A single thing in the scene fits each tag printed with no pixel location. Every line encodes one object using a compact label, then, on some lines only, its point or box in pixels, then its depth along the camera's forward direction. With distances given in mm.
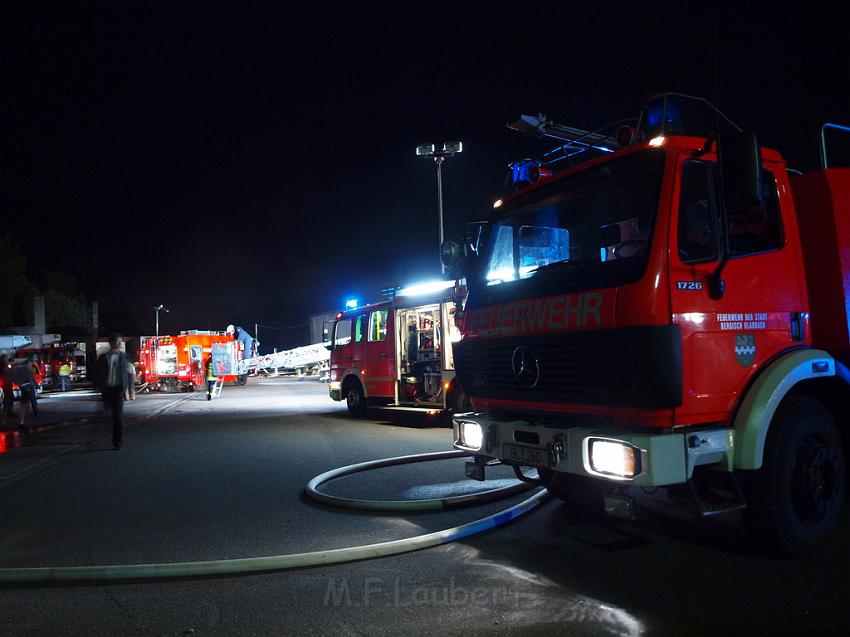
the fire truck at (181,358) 29688
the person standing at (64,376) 31297
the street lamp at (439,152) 22297
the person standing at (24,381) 13805
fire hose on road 4309
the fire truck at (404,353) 12188
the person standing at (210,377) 23884
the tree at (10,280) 53281
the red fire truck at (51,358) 30472
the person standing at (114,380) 10516
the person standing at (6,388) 13257
